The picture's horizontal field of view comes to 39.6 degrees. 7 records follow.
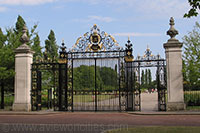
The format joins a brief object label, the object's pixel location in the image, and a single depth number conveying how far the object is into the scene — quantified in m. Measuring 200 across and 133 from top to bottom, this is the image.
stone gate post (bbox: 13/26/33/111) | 17.97
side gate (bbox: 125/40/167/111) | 17.05
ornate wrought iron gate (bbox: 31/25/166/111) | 17.41
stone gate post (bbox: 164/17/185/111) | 16.27
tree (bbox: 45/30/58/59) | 54.25
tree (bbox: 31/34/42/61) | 21.34
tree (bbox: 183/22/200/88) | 16.16
